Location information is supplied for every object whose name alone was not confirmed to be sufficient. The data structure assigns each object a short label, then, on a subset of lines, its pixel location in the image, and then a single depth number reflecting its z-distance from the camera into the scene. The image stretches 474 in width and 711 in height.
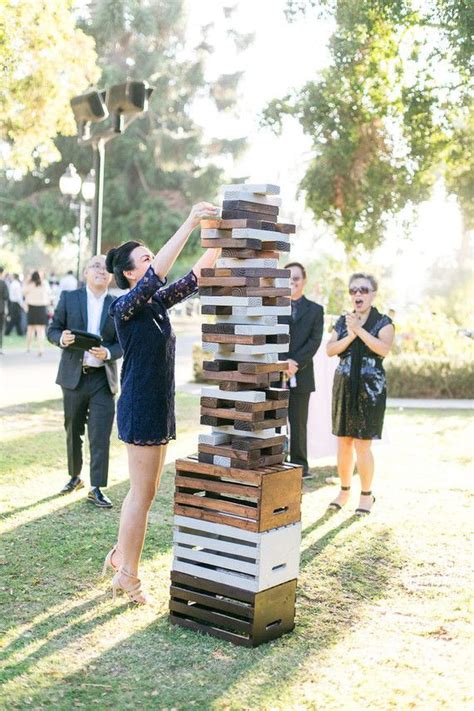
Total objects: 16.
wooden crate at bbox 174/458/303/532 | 4.70
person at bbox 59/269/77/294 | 25.34
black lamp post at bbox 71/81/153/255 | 11.73
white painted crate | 4.71
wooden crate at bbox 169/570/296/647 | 4.71
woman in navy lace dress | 5.04
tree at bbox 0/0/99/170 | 12.30
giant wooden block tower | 4.74
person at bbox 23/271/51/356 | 21.17
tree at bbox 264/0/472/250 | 9.26
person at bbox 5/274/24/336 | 28.11
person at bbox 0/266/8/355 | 20.27
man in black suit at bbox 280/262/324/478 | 8.55
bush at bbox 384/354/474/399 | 17.05
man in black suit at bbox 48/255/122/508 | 7.60
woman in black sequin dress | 7.49
